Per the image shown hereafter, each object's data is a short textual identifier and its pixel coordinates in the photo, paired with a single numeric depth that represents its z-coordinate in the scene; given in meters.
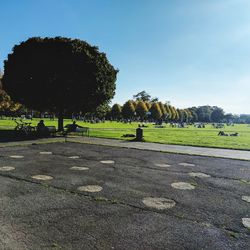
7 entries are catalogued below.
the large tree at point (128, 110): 124.88
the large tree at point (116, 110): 130.25
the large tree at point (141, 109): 131.25
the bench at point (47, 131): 25.77
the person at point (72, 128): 29.36
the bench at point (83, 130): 29.33
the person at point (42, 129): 25.79
